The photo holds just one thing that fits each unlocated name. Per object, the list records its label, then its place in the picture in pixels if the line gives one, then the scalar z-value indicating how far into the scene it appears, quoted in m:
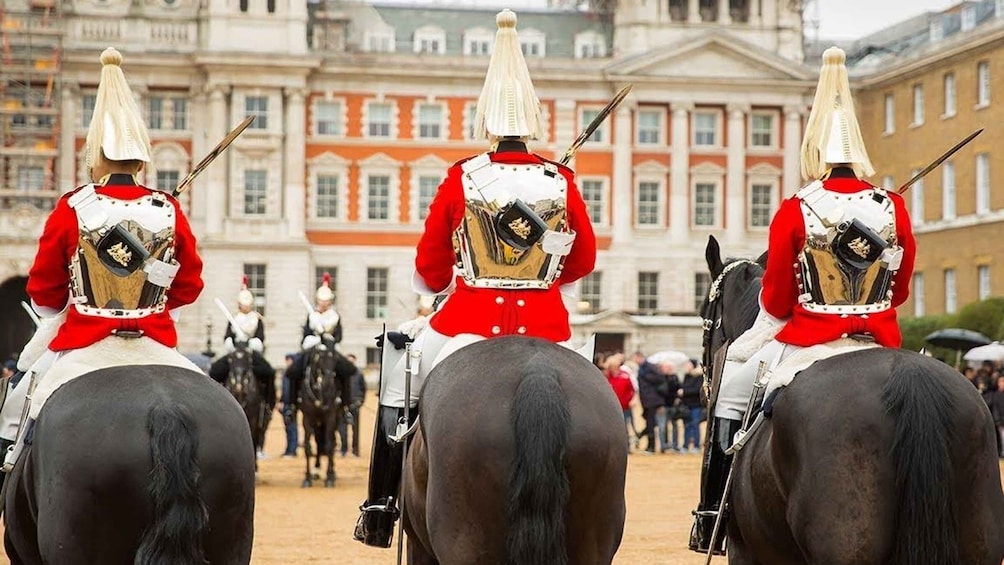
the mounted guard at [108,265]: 13.62
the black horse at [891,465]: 11.59
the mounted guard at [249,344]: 42.28
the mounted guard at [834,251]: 13.87
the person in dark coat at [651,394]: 58.37
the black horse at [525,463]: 11.23
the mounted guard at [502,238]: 13.77
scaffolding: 111.50
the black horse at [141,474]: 11.63
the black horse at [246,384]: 41.19
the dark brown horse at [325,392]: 42.84
